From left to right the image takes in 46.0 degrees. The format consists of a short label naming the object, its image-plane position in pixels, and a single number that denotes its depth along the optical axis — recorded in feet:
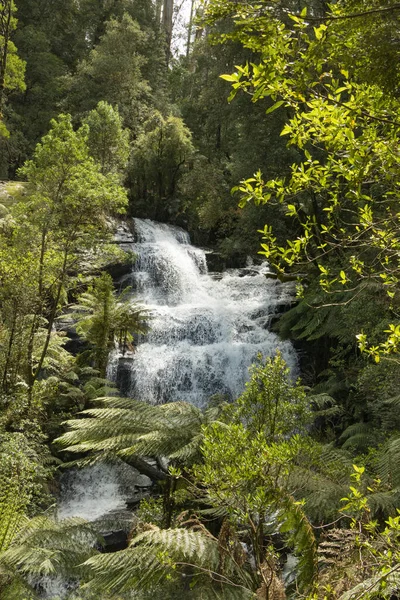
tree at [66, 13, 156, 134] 69.56
